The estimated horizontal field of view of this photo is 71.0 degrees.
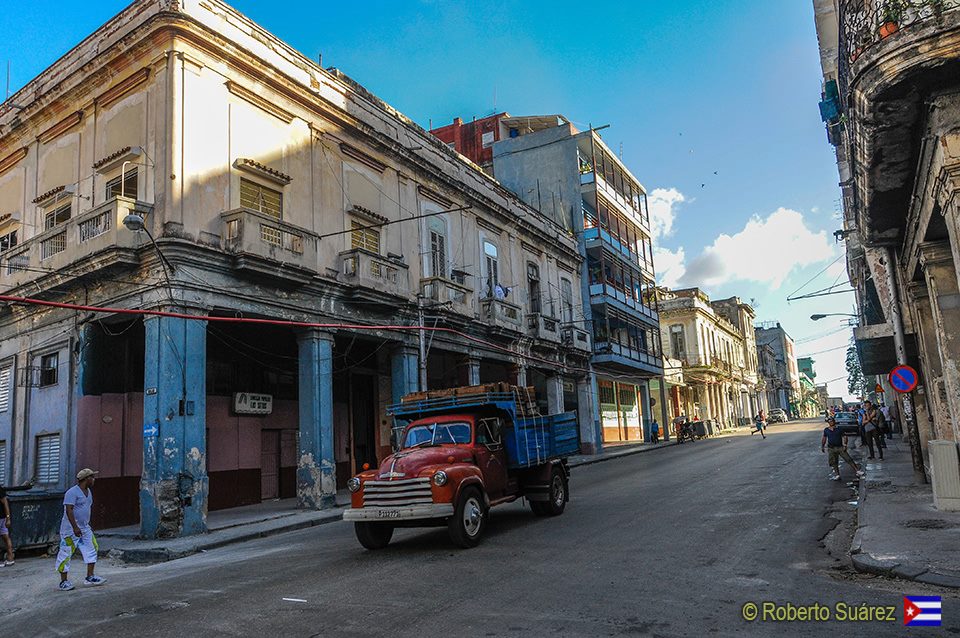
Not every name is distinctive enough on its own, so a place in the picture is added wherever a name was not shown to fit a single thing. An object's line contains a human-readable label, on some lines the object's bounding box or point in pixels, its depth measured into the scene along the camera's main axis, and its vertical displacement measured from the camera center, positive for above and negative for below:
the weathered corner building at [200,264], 14.05 +4.19
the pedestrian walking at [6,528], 10.79 -1.14
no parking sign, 12.69 +0.48
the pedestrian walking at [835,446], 15.99 -0.93
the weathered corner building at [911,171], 7.87 +3.46
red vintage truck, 9.19 -0.55
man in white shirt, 8.51 -1.01
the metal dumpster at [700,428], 45.01 -0.88
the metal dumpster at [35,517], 11.59 -1.08
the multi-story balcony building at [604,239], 35.19 +10.01
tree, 73.94 +3.16
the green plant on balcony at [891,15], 7.92 +4.54
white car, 78.68 -0.58
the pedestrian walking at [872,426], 21.14 -0.67
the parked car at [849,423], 34.44 -0.86
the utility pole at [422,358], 18.81 +2.08
